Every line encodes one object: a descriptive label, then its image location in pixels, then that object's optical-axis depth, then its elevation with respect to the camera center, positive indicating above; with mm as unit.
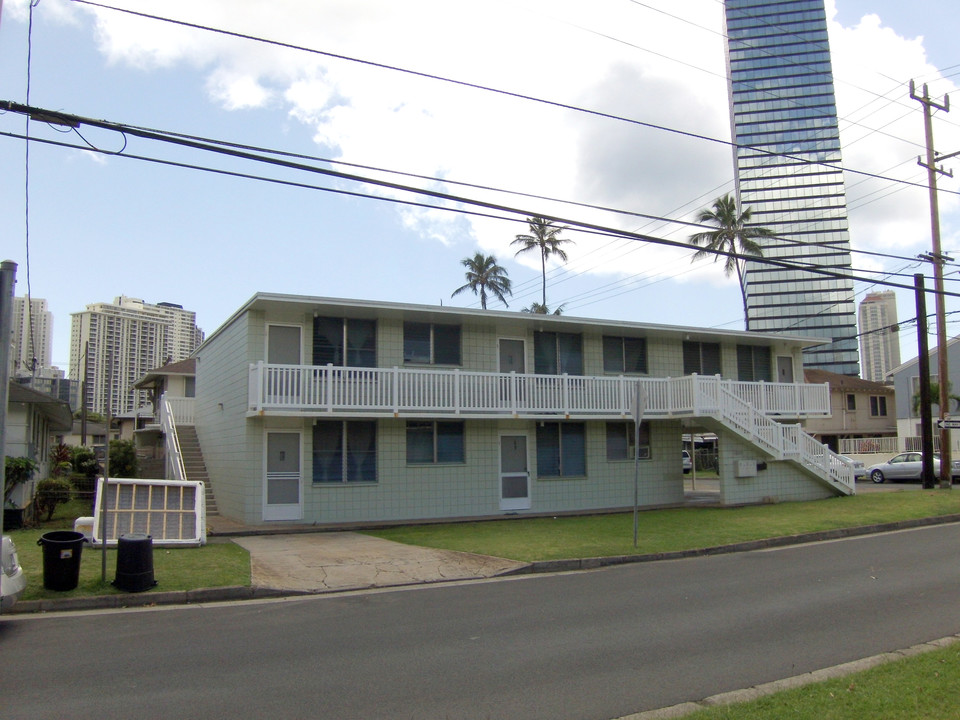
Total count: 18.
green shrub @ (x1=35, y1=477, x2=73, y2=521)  17531 -1201
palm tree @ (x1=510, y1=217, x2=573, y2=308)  49031 +12435
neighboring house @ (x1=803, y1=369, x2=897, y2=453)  48844 +1344
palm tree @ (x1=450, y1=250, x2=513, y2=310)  51000 +10552
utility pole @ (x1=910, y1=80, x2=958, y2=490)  25438 +5269
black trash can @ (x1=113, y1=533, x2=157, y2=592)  9969 -1594
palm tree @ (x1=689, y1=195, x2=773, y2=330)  43625 +11994
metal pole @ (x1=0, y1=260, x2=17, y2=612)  8211 +1334
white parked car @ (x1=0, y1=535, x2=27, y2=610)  8516 -1535
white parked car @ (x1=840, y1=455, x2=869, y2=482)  36078 -1766
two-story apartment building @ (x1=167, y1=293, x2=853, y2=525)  17906 +576
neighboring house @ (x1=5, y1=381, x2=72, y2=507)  17328 +532
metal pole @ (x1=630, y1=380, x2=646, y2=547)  13703 +496
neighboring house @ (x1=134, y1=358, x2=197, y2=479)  25828 +1572
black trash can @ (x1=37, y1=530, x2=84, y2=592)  9742 -1534
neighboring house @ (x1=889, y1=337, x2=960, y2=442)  44156 +2767
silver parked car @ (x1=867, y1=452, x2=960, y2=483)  33094 -1520
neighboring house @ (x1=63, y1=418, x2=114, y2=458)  28348 +145
